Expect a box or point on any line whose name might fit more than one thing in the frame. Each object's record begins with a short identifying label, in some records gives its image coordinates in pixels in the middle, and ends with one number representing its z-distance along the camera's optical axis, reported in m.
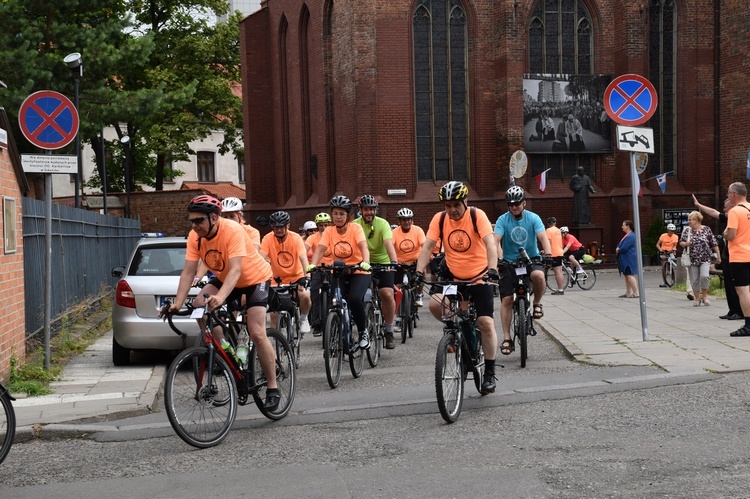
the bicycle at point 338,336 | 9.19
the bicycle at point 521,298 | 10.26
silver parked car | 10.97
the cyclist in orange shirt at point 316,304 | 12.52
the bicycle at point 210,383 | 6.43
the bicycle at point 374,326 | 10.40
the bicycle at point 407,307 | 13.54
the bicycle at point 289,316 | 10.15
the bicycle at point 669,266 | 24.43
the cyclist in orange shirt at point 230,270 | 6.97
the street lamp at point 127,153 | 38.70
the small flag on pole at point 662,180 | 34.81
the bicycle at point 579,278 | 24.84
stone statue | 34.47
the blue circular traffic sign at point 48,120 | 10.30
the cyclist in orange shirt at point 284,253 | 11.18
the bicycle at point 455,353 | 7.06
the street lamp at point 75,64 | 19.77
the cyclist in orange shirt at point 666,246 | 24.46
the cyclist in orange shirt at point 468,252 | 8.02
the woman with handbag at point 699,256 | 17.06
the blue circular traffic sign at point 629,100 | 11.62
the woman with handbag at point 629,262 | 21.00
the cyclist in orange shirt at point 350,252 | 10.13
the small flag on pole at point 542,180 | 34.19
